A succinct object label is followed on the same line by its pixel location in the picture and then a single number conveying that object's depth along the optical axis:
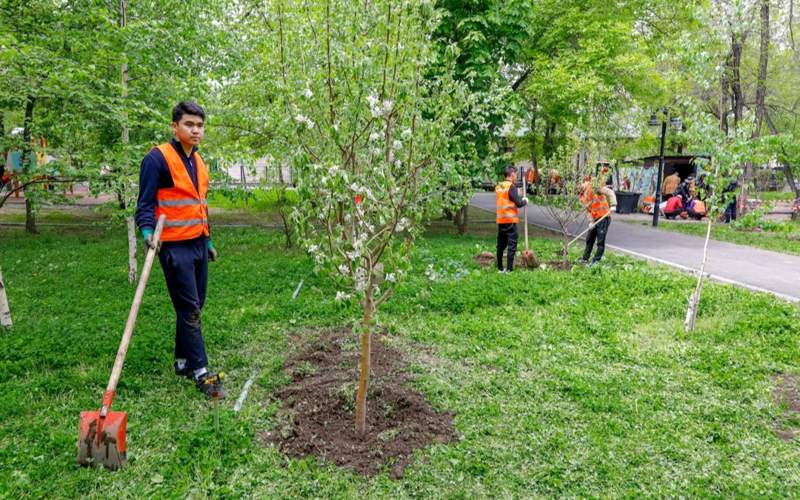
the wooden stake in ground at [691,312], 6.00
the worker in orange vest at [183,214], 4.07
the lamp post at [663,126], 15.48
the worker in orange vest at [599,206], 9.58
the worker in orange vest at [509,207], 8.78
